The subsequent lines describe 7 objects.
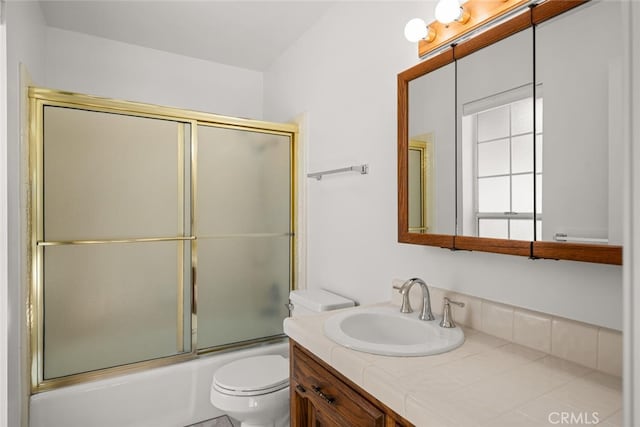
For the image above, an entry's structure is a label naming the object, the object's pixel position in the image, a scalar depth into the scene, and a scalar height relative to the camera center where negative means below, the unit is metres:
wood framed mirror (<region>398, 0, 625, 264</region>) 0.90 +0.23
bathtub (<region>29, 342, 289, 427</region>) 1.80 -1.01
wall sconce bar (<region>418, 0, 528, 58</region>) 1.14 +0.66
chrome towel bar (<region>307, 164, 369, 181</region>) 1.78 +0.22
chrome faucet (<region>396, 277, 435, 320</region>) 1.31 -0.31
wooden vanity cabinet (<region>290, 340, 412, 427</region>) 0.93 -0.56
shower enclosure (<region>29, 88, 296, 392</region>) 1.86 -0.13
